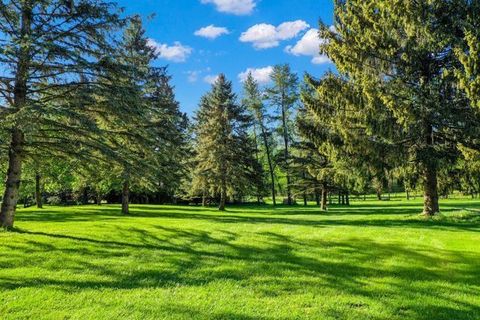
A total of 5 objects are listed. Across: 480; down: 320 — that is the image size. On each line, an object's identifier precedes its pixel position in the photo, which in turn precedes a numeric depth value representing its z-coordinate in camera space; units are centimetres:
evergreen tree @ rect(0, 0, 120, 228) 1109
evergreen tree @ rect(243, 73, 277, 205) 4466
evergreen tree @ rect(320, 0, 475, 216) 1523
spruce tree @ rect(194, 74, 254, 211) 3008
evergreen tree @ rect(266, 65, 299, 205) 4250
